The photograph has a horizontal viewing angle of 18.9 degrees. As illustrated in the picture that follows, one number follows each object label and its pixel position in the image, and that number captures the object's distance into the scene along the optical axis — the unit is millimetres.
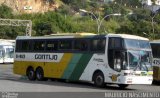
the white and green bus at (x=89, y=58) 23469
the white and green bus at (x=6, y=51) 54844
